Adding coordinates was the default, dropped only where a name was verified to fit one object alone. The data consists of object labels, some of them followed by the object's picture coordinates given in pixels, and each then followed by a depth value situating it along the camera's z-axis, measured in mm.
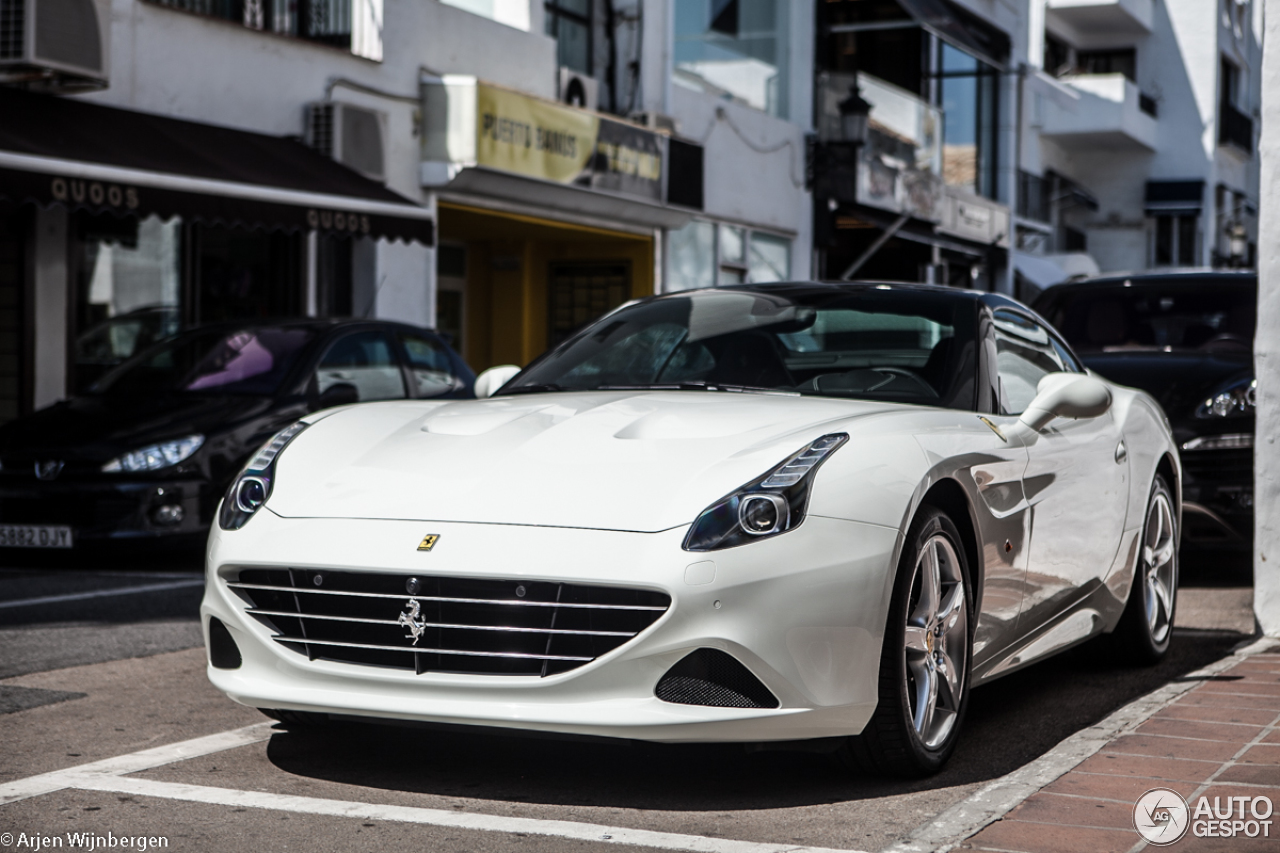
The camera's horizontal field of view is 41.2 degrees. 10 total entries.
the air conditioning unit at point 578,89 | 18656
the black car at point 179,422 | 8742
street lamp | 23281
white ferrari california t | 3777
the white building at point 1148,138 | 42094
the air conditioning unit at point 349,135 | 14984
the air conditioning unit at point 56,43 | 11719
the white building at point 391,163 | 12180
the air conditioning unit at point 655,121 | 19703
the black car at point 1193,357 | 8406
